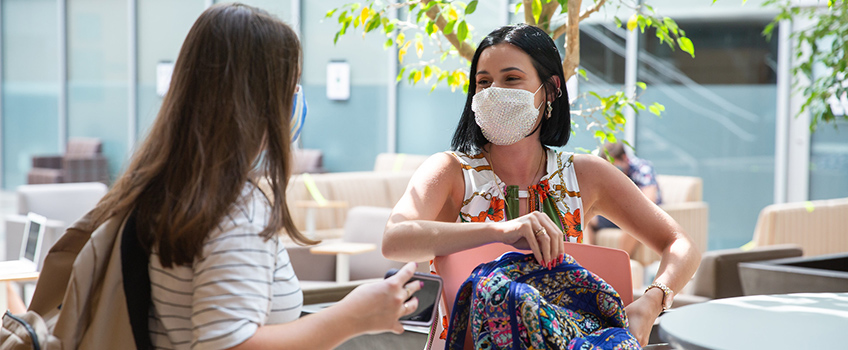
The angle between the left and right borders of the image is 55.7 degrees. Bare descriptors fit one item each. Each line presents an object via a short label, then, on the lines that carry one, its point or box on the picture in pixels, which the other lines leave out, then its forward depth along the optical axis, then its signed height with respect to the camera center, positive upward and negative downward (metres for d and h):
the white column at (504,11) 8.15 +1.41
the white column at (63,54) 12.18 +1.36
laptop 3.13 -0.44
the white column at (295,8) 9.58 +1.68
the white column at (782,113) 6.90 +0.36
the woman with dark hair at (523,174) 1.57 -0.05
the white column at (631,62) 7.54 +0.85
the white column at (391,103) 9.09 +0.52
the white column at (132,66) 11.35 +1.12
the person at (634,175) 5.75 -0.17
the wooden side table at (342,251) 4.73 -0.61
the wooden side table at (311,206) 6.54 -0.49
